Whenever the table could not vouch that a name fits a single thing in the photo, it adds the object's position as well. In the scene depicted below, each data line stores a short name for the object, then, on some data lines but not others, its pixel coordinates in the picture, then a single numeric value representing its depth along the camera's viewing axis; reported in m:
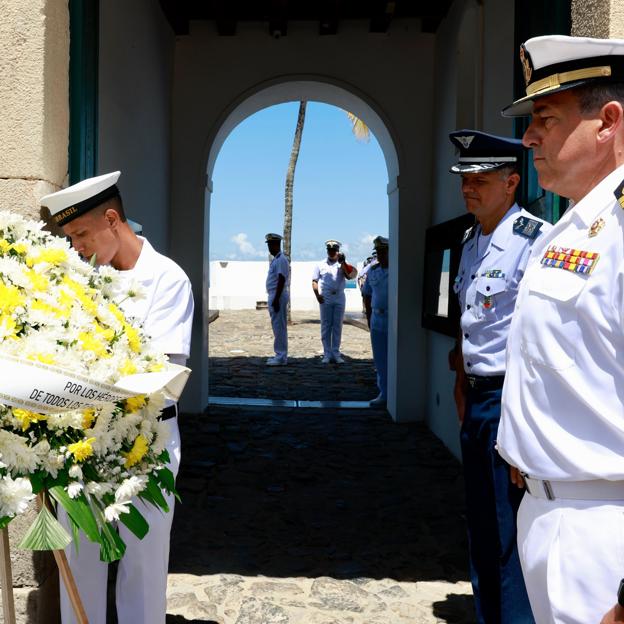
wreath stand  1.68
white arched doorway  7.73
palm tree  26.36
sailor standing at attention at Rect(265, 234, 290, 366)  12.05
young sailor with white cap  2.57
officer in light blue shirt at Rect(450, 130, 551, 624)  2.86
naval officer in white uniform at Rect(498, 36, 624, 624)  1.48
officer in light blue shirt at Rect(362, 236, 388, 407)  8.93
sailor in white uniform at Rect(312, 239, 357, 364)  12.59
